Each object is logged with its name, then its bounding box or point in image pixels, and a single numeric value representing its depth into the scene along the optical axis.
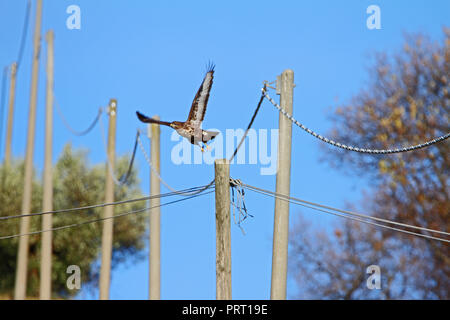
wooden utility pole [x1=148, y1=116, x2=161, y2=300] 36.75
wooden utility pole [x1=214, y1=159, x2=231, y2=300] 16.72
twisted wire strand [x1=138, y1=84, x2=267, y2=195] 18.37
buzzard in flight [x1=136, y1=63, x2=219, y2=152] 18.03
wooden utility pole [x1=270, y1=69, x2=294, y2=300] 19.11
